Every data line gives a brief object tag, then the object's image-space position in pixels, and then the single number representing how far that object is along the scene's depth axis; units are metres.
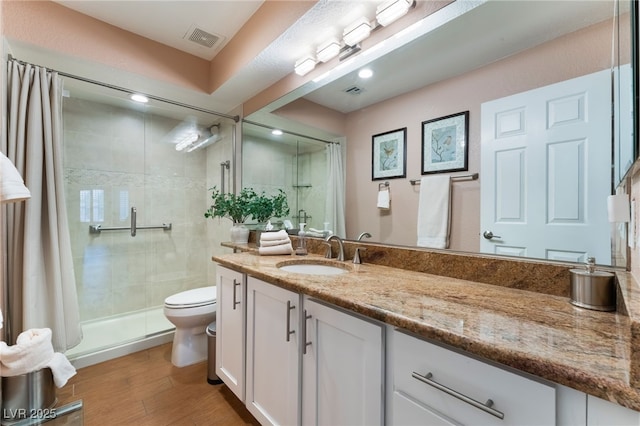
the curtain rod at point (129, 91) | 1.85
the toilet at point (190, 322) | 1.94
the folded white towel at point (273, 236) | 1.81
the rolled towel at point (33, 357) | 1.30
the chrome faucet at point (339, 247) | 1.58
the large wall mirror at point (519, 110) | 0.91
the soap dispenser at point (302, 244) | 1.80
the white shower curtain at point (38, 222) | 1.64
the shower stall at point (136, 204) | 2.49
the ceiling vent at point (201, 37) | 1.96
